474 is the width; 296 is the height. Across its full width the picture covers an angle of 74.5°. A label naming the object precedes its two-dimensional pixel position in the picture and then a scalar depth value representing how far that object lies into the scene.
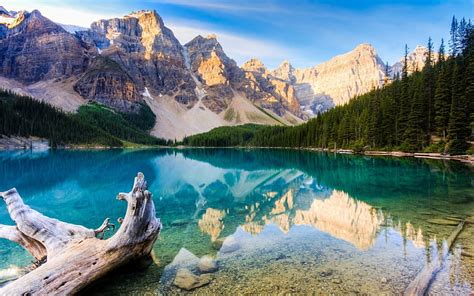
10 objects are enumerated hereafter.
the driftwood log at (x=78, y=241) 8.36
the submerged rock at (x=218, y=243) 13.72
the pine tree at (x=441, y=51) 77.98
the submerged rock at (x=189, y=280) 9.74
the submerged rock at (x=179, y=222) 18.25
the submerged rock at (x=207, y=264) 11.07
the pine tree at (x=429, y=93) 66.38
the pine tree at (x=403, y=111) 71.94
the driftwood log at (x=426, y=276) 8.81
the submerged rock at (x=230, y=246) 13.28
